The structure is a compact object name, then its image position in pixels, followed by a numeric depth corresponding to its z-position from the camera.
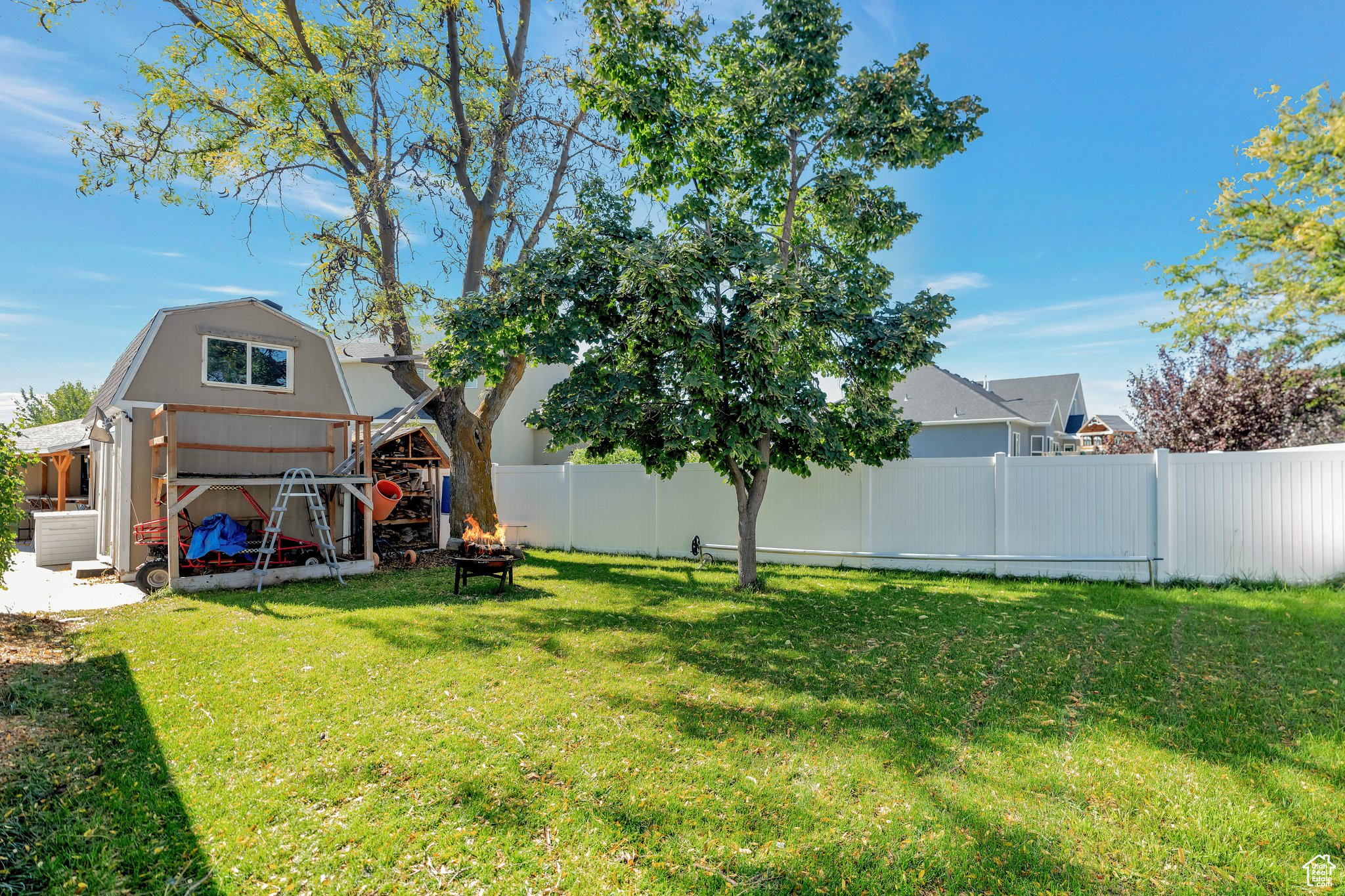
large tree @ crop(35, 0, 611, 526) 11.14
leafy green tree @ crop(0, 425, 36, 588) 5.62
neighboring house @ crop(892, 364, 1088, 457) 20.28
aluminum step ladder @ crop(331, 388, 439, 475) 11.45
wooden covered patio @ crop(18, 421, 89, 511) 14.25
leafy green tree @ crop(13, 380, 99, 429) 37.12
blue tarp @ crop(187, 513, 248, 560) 8.98
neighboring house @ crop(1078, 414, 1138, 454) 16.75
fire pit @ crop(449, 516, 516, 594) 8.26
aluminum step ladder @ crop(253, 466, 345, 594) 9.23
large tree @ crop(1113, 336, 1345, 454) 12.84
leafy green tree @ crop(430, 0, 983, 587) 7.33
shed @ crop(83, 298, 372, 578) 9.52
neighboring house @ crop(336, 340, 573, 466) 20.89
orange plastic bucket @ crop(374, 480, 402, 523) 11.58
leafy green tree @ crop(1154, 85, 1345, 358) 12.91
